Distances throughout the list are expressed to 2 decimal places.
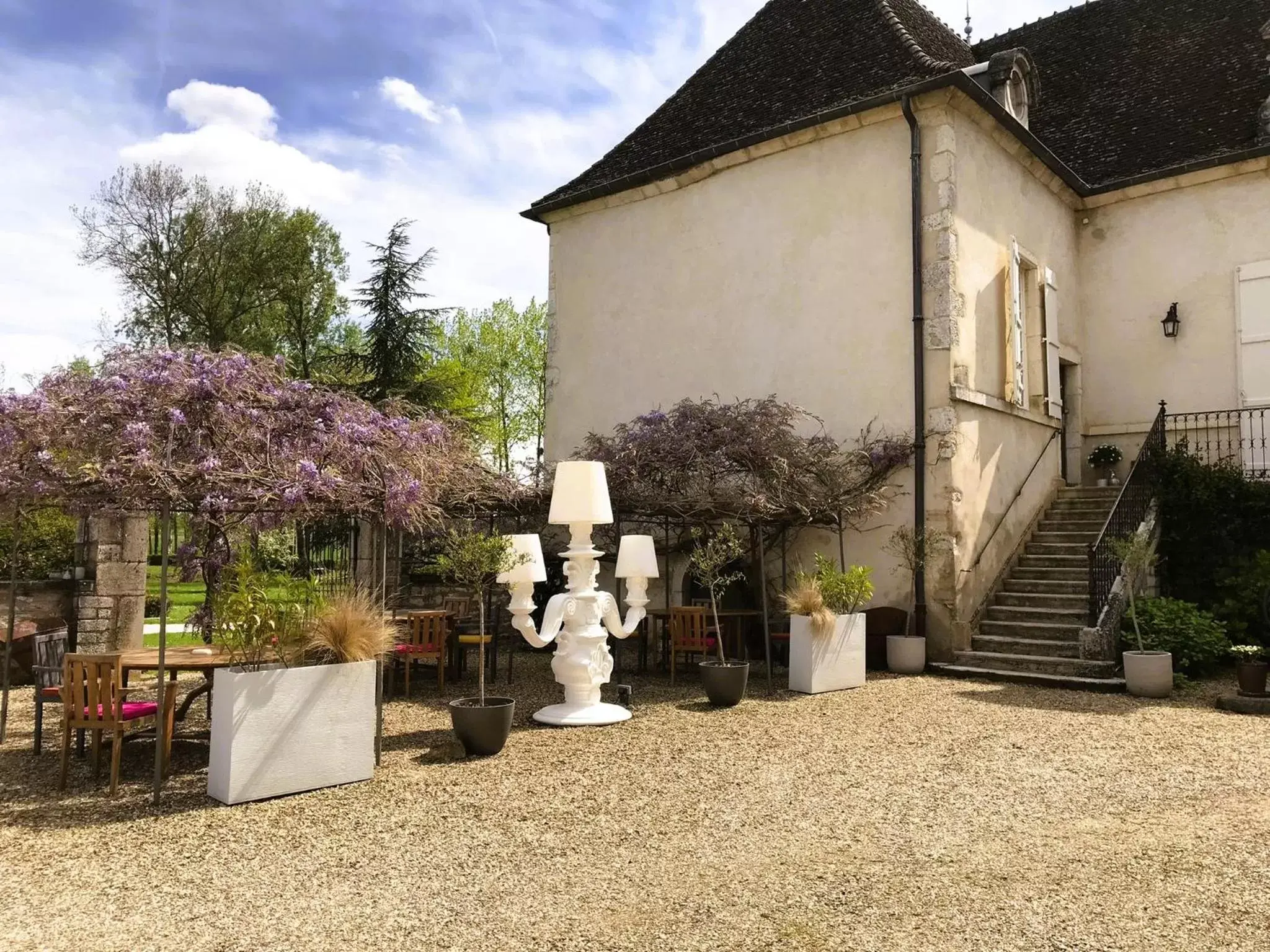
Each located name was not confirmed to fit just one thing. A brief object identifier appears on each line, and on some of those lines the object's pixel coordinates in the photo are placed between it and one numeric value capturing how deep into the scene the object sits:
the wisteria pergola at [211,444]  5.09
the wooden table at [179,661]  5.26
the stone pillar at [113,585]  8.85
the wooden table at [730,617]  9.39
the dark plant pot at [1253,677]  7.37
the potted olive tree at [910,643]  9.34
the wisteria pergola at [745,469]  9.15
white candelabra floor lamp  6.87
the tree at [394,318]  18.73
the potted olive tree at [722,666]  7.20
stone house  9.99
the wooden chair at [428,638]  8.34
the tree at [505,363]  27.91
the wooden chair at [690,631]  9.23
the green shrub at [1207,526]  9.98
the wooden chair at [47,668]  5.80
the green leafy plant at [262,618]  4.82
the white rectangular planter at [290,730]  4.75
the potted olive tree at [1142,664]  7.81
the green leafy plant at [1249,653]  7.98
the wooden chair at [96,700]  4.96
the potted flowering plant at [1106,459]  12.49
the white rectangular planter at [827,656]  8.16
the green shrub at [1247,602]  9.36
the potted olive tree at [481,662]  5.74
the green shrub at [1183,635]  8.55
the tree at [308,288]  21.23
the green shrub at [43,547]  10.16
